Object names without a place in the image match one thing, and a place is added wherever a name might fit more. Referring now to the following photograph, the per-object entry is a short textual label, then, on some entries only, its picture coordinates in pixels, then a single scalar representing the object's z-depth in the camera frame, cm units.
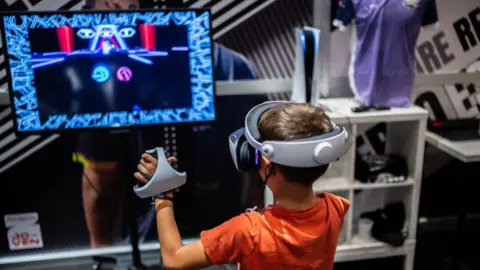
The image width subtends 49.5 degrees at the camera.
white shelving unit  258
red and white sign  291
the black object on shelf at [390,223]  275
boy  130
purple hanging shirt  258
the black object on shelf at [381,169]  273
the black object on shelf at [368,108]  258
